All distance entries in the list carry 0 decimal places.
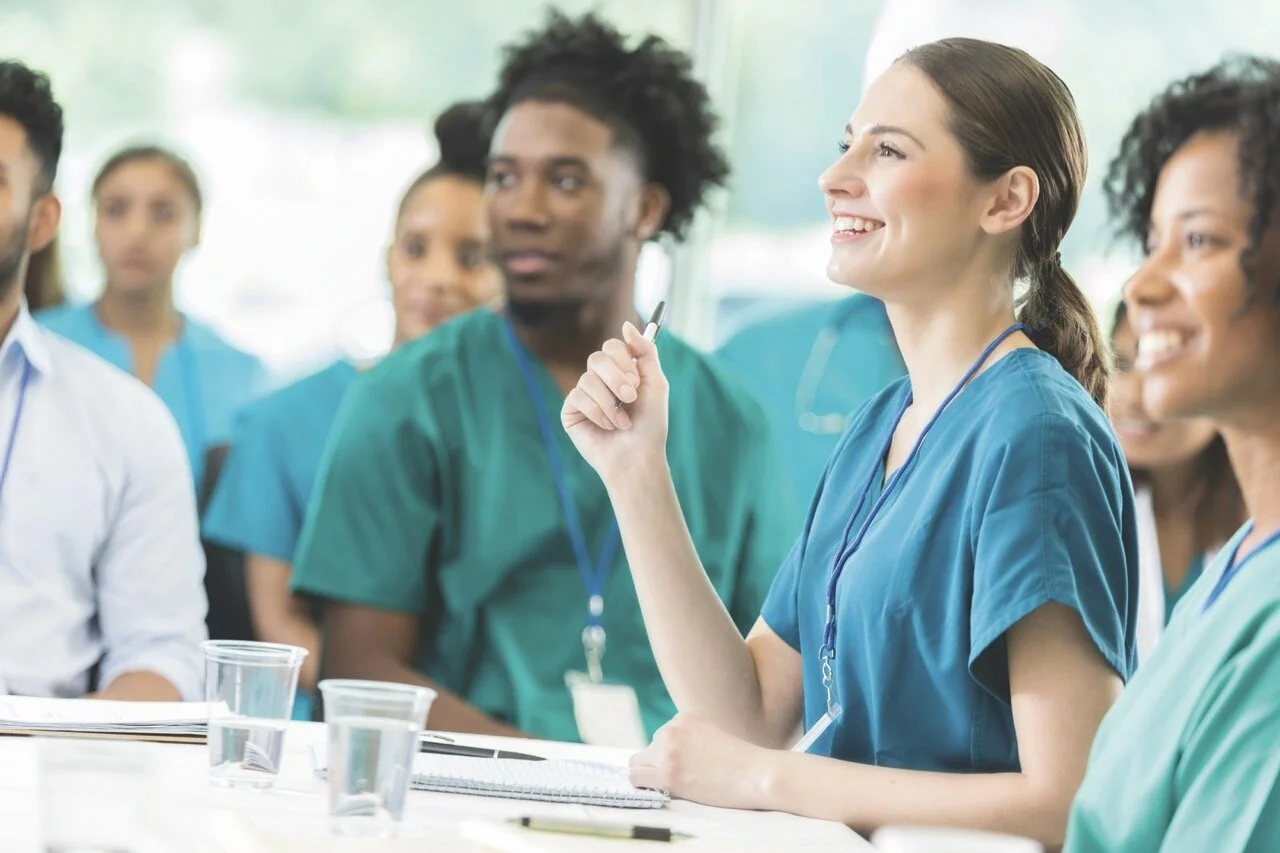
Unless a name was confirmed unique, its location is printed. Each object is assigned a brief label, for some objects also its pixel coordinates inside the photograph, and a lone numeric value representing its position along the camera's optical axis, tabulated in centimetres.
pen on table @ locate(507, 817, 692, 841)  256
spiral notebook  270
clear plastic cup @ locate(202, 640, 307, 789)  265
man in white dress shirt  356
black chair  501
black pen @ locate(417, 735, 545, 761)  285
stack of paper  279
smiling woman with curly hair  253
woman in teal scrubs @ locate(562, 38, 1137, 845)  277
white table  250
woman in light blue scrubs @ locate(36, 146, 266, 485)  562
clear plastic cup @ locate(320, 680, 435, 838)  251
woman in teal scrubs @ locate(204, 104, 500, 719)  494
